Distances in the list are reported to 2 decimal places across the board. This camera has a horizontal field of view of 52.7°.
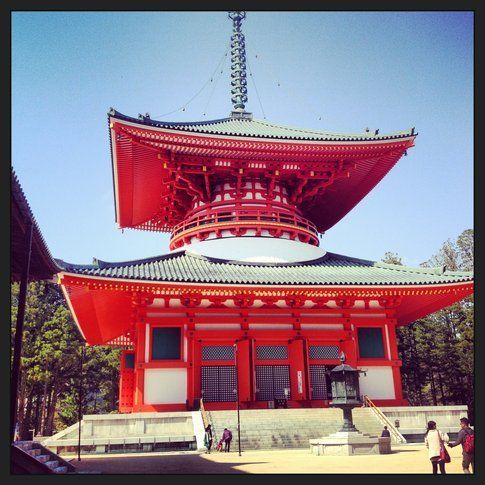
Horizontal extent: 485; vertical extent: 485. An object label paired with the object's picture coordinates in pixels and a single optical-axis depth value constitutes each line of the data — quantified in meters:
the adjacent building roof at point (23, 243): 9.70
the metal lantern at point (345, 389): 14.95
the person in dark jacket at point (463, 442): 9.84
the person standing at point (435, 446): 9.66
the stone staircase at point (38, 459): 10.27
